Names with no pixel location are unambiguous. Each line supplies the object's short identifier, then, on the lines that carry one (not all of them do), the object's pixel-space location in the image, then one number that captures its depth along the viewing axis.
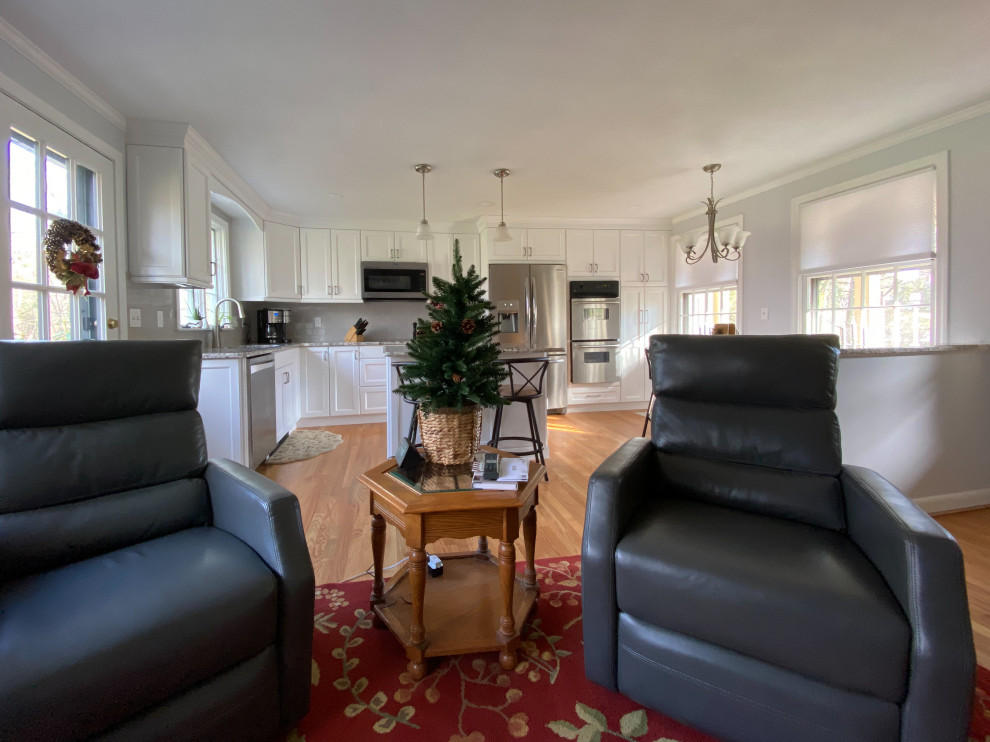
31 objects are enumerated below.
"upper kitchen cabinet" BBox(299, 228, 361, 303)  5.25
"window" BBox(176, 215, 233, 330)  3.75
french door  2.04
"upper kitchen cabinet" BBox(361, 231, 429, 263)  5.40
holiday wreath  2.19
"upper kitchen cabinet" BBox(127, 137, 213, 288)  2.91
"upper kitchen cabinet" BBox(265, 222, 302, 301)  4.99
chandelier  3.41
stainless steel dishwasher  3.28
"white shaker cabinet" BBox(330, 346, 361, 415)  5.08
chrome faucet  3.85
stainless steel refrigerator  5.36
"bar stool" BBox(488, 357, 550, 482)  3.06
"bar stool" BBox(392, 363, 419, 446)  2.60
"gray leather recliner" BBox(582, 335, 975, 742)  0.96
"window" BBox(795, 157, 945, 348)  3.07
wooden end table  1.31
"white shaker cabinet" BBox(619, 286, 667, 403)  5.70
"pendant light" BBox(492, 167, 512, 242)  3.92
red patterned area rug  1.21
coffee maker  4.89
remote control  1.41
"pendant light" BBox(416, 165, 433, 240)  3.95
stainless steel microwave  5.37
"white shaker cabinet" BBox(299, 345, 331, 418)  5.01
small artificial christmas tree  1.50
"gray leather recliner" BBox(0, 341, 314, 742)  0.87
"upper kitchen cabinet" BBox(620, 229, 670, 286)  5.67
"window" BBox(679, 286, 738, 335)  5.00
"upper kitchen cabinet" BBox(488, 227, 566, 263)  5.40
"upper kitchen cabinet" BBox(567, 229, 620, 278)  5.58
